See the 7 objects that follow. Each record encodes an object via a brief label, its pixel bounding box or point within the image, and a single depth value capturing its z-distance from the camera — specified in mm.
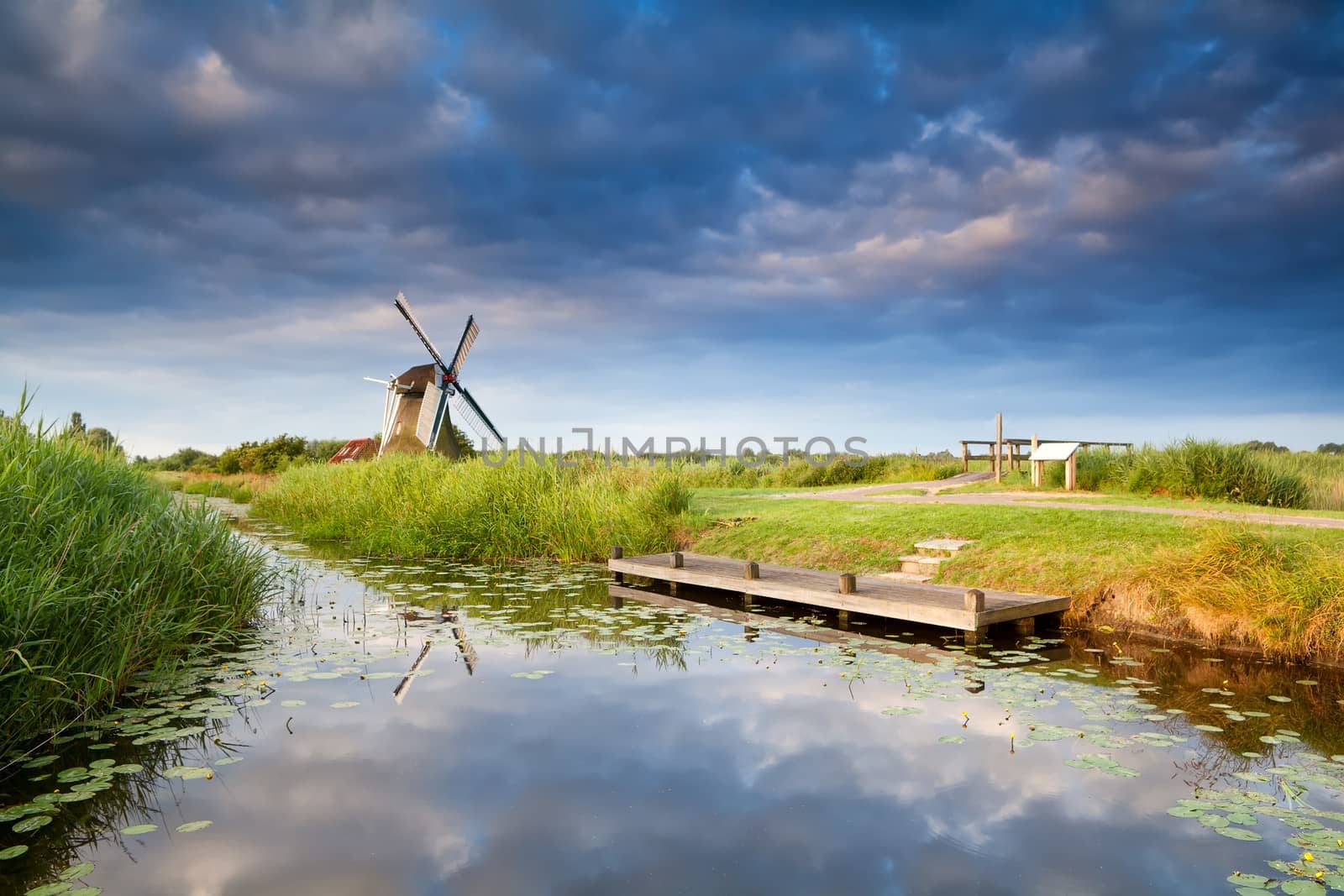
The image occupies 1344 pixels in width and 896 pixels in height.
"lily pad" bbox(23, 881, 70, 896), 3516
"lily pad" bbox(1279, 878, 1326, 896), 3457
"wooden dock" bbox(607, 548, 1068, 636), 7711
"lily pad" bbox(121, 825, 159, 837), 4145
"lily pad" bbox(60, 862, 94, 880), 3699
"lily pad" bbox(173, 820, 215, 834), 4203
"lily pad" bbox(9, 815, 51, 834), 4023
